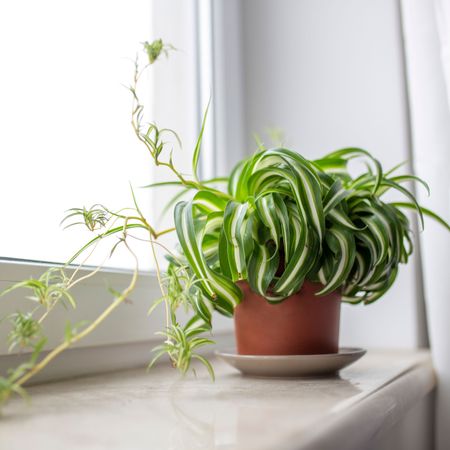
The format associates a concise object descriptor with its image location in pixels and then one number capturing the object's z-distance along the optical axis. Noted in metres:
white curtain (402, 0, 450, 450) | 1.05
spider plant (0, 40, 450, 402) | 0.74
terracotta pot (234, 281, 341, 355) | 0.79
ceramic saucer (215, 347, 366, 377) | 0.75
